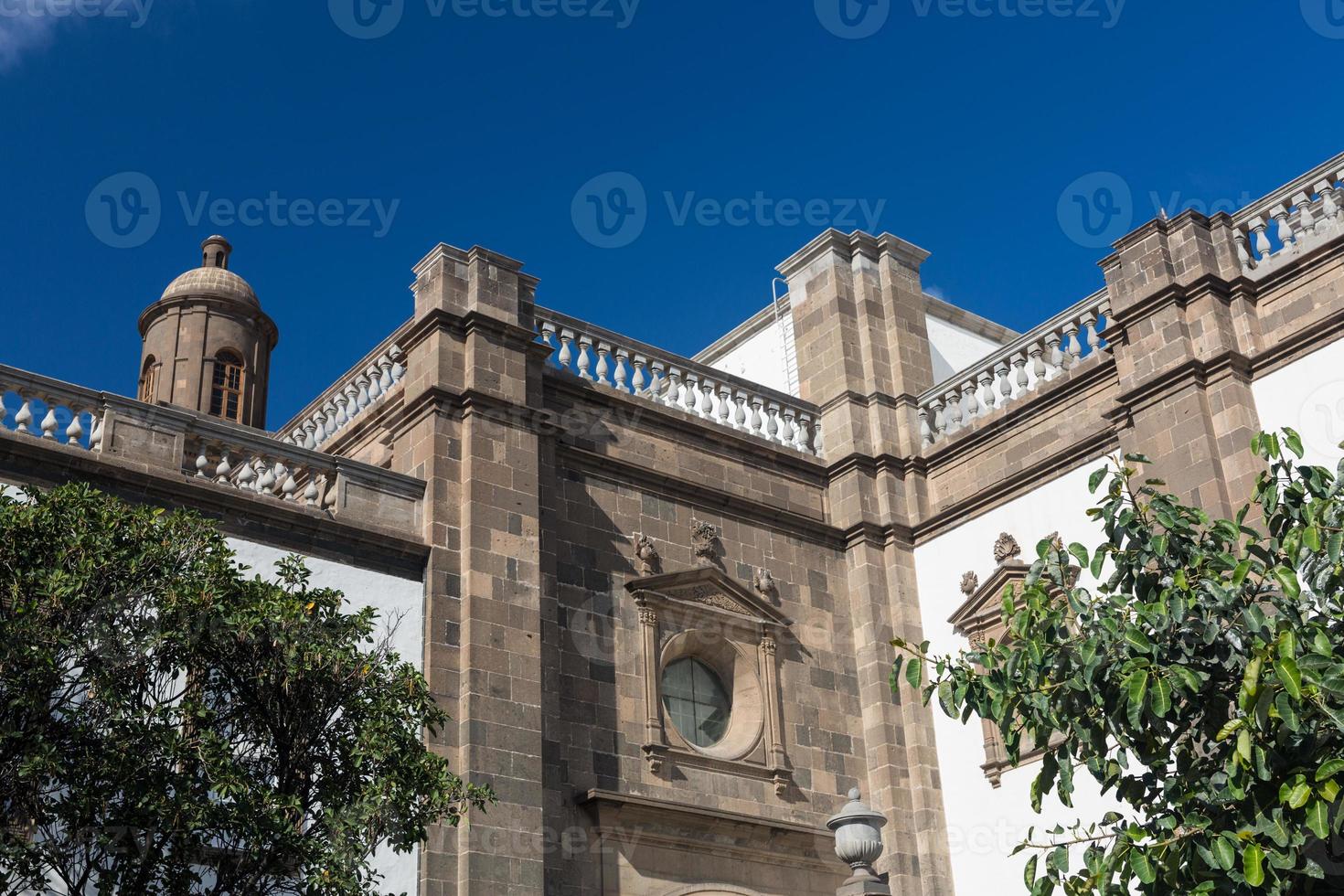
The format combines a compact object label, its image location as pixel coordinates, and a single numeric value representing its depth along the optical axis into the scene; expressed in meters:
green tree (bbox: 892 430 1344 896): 7.68
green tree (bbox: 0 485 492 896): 8.12
